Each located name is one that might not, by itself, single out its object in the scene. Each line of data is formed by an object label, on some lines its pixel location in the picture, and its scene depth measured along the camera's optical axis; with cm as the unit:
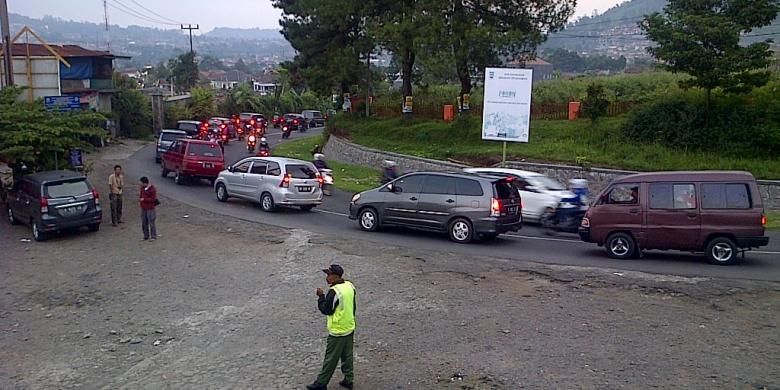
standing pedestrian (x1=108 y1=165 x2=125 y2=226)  1978
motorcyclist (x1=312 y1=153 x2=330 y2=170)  2631
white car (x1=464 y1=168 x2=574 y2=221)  1970
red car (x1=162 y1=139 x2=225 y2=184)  2777
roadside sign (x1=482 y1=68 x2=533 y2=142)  2605
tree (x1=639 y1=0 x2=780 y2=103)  2650
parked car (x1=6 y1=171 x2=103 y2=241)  1828
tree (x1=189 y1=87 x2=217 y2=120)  6438
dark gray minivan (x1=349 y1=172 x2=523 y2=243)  1705
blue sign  2345
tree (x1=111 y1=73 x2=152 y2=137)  5281
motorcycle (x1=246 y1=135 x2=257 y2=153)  4131
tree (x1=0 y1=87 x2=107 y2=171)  2078
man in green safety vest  805
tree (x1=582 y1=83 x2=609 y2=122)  3139
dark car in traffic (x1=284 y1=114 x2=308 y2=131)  6389
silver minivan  2158
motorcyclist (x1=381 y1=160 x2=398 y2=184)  2434
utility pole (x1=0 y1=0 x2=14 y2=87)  2277
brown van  1465
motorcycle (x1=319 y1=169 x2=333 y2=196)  2543
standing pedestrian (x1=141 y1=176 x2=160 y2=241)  1783
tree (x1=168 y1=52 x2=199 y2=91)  9662
